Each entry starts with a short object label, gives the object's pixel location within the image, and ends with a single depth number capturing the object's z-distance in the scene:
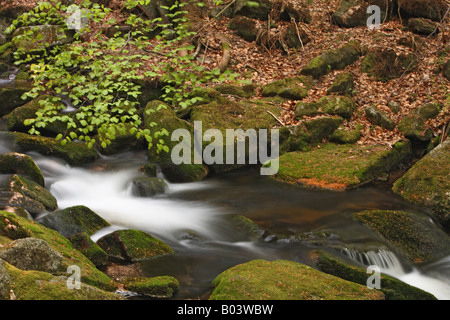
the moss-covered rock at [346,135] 10.47
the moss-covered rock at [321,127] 10.61
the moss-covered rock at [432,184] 7.79
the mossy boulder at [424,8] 13.94
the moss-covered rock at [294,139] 10.27
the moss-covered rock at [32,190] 6.38
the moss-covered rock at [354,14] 14.97
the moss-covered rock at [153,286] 4.64
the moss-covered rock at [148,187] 8.48
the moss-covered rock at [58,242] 4.29
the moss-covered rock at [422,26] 13.76
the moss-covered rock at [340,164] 8.92
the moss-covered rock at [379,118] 10.78
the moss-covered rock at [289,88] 11.76
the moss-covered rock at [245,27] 14.81
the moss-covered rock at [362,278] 5.04
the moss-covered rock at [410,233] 6.56
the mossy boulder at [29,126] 9.84
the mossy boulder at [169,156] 9.30
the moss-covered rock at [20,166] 7.21
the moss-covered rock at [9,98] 11.05
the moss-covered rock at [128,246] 5.65
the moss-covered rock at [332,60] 12.91
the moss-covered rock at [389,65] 12.55
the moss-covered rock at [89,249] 5.26
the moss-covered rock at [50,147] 9.22
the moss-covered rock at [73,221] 5.87
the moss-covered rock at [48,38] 13.97
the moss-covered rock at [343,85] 11.91
